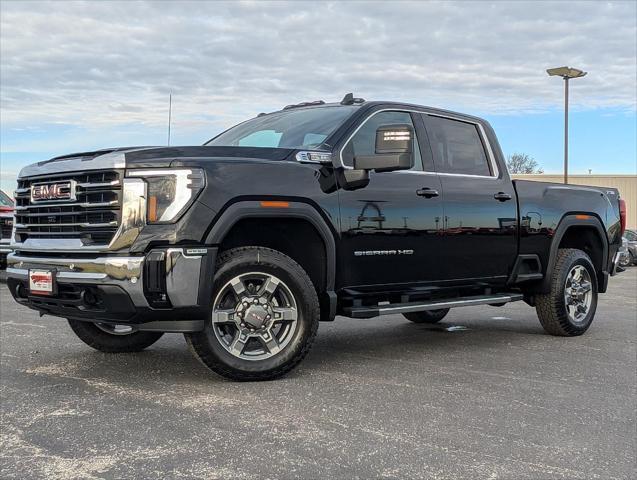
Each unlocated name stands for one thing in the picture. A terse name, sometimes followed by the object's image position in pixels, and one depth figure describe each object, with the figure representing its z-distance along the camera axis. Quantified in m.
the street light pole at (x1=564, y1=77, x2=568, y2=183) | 25.25
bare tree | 73.71
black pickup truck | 4.11
